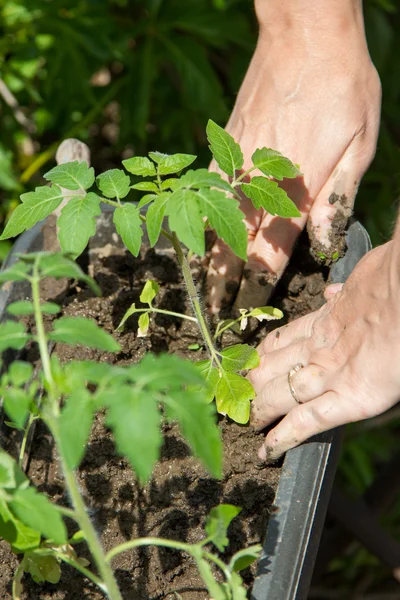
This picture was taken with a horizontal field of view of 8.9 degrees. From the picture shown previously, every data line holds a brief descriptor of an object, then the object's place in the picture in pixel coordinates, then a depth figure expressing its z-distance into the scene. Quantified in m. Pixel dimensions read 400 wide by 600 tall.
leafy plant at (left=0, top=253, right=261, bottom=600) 1.18
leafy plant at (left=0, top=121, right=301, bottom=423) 1.27
